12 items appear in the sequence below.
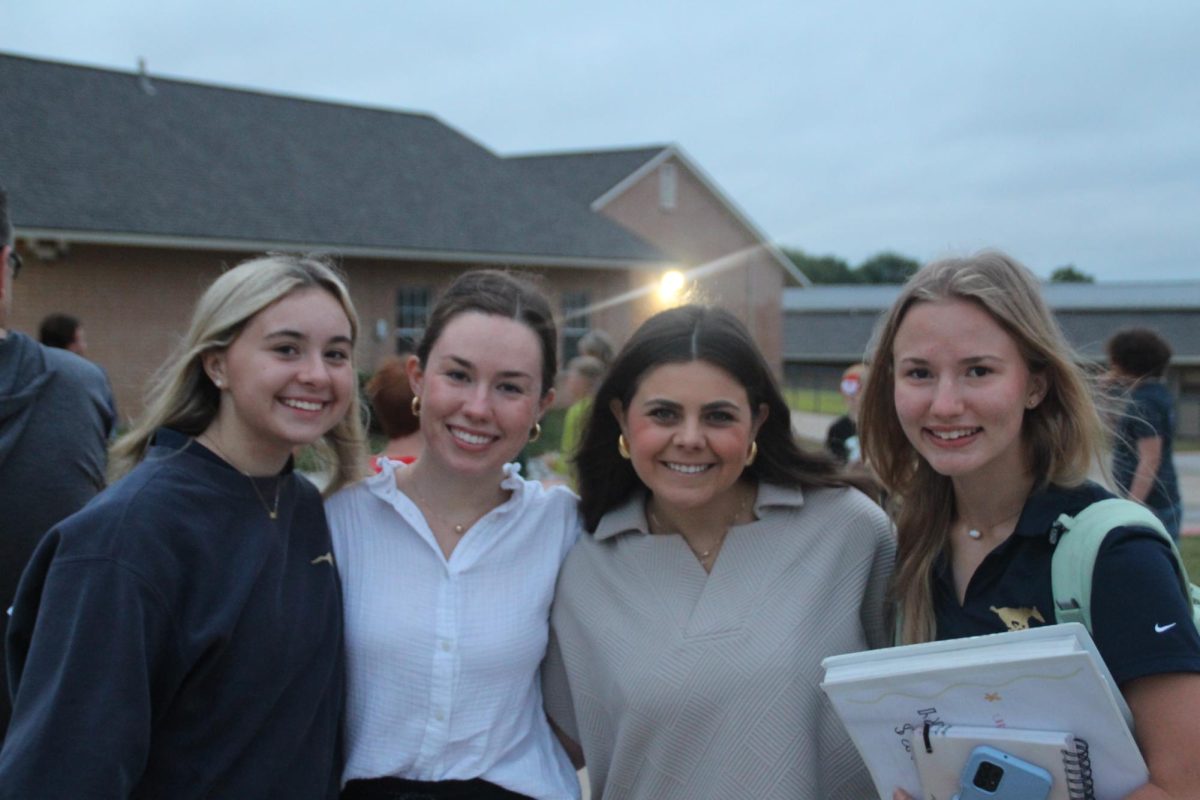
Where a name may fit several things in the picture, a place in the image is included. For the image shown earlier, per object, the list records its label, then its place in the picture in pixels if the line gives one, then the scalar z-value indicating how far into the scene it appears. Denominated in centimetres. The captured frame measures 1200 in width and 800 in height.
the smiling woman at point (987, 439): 225
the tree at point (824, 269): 8681
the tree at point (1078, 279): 4575
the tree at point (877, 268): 8212
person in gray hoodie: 309
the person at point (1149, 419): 614
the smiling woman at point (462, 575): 254
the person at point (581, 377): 743
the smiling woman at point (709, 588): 249
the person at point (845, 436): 795
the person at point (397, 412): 487
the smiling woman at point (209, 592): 198
